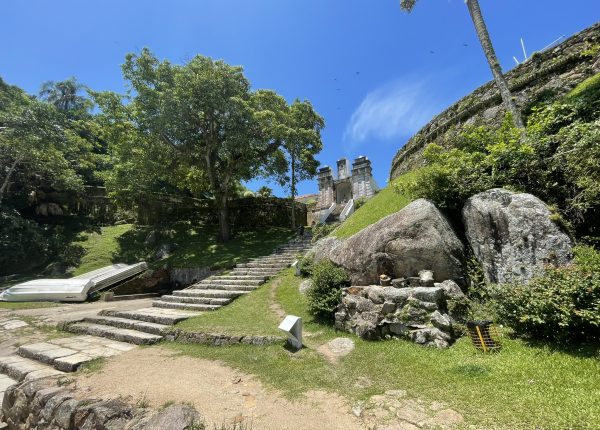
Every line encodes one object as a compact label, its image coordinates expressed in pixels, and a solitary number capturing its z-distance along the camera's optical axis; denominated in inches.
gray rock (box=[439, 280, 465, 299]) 205.2
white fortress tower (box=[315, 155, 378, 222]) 973.2
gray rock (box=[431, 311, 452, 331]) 185.8
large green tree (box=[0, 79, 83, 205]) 589.6
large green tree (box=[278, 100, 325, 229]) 713.0
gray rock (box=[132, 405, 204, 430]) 116.6
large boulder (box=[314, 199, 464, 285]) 225.2
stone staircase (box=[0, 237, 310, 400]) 205.6
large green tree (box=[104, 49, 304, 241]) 579.8
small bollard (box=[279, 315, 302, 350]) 202.4
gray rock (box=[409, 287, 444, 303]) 195.9
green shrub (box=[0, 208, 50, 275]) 578.2
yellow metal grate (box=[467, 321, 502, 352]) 161.6
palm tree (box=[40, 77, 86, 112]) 1259.2
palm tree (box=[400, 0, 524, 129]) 359.5
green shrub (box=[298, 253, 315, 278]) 373.7
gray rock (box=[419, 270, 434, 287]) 214.4
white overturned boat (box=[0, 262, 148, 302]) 438.0
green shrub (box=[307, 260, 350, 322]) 249.9
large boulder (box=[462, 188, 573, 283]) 185.9
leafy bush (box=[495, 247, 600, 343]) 137.5
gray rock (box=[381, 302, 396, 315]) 207.9
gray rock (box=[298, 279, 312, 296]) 329.2
